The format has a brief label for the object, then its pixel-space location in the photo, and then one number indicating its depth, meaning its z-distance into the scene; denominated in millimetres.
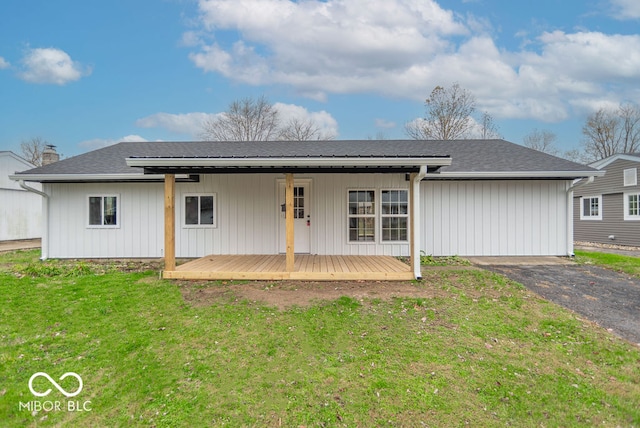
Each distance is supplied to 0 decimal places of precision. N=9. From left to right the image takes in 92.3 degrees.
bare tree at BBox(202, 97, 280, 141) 22203
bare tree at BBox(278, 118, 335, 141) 22062
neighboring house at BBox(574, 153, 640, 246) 11438
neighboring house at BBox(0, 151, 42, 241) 12766
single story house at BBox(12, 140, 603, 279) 7949
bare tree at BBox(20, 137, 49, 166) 24234
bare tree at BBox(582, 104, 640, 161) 23844
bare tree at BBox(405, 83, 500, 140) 19938
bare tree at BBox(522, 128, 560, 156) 23859
